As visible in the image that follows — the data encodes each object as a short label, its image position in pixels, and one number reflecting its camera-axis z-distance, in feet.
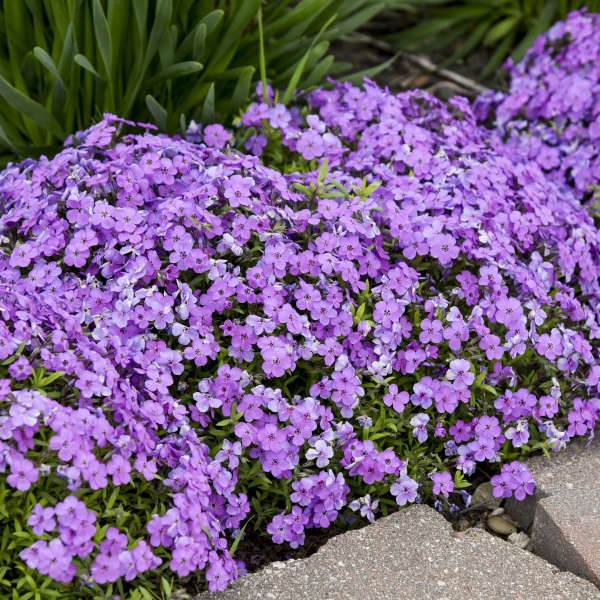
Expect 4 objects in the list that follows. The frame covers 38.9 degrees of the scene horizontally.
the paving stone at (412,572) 6.85
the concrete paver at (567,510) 7.29
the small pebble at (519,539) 7.89
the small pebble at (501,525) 8.13
